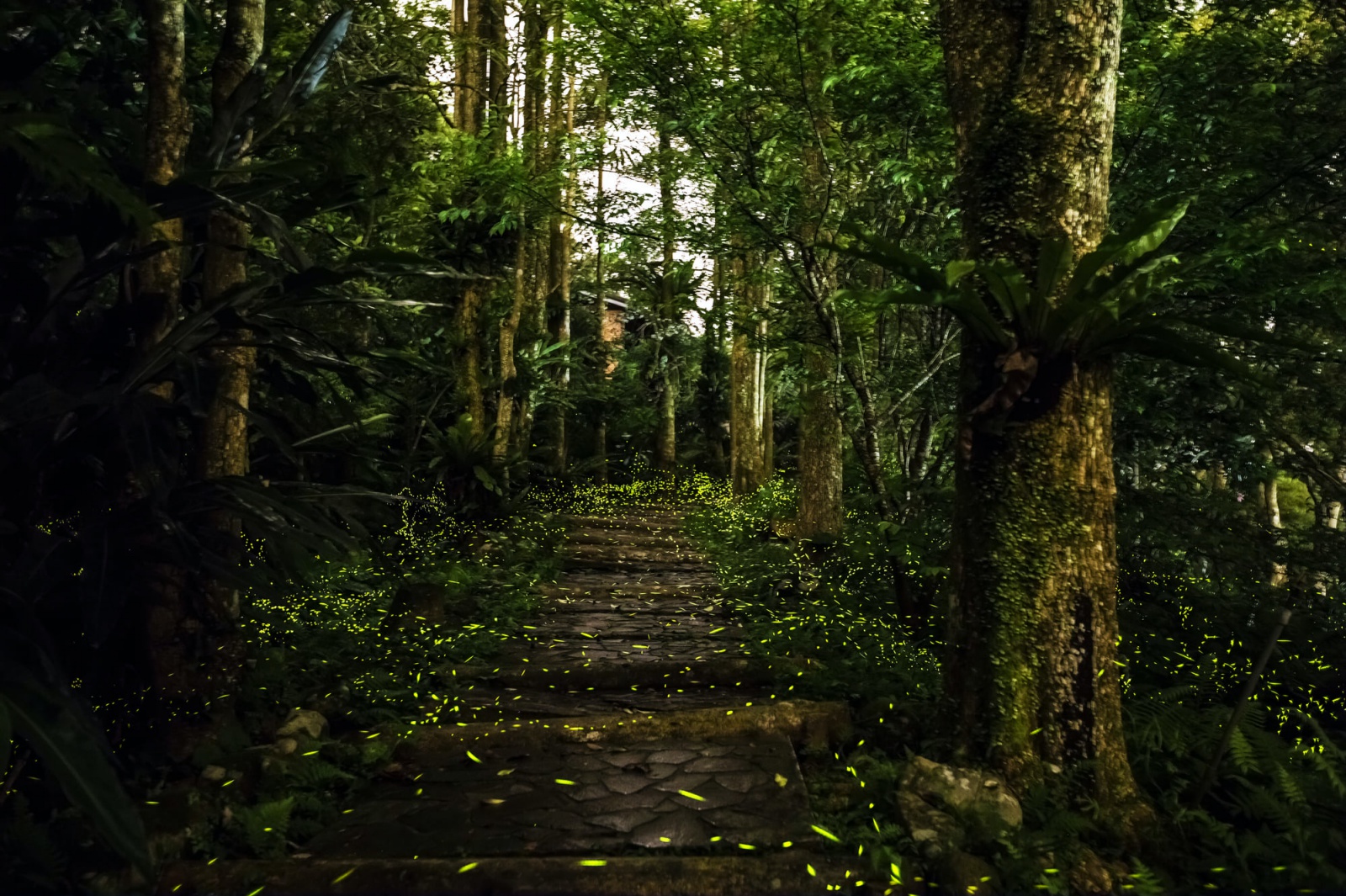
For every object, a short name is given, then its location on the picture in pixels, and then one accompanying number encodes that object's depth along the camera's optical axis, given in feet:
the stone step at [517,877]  7.78
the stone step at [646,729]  11.68
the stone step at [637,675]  14.51
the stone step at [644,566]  26.09
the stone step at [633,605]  20.36
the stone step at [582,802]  8.91
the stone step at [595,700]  12.96
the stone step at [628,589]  22.41
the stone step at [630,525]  35.83
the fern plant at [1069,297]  7.61
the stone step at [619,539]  31.37
